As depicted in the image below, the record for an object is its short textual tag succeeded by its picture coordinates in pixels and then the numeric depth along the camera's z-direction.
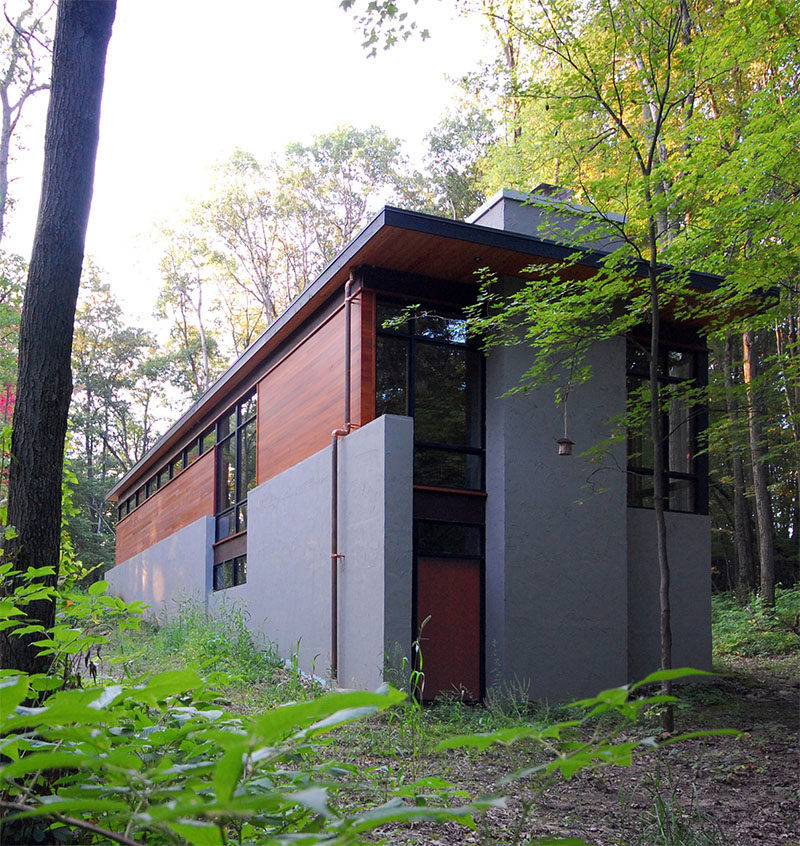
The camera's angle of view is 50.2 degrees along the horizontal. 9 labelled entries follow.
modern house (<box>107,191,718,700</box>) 8.38
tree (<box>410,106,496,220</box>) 25.72
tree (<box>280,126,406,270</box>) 27.08
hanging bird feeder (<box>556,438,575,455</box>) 8.39
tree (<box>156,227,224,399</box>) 28.19
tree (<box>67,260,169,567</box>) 31.64
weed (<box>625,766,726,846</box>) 3.87
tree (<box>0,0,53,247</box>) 17.22
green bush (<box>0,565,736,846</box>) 0.76
